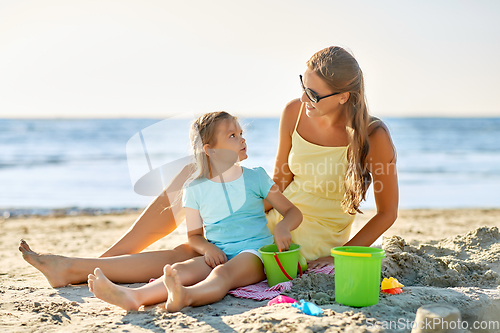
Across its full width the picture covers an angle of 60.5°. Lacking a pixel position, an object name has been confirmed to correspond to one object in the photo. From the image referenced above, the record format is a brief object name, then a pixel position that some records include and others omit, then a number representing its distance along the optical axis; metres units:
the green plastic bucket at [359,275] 2.30
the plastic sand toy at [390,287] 2.65
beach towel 2.66
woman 3.08
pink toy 2.49
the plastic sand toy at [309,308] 2.22
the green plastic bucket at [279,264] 2.72
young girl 2.78
